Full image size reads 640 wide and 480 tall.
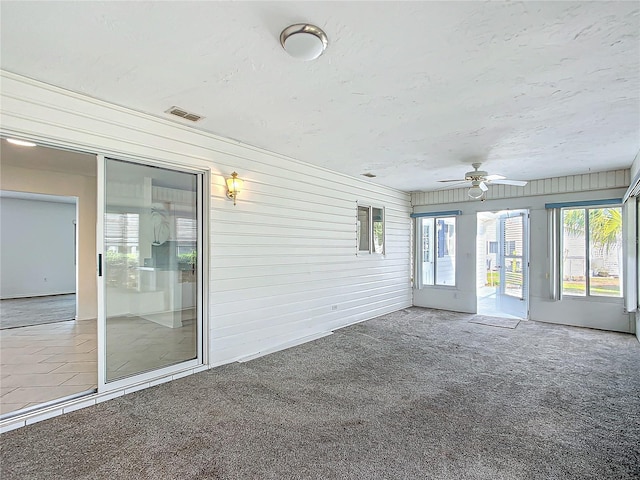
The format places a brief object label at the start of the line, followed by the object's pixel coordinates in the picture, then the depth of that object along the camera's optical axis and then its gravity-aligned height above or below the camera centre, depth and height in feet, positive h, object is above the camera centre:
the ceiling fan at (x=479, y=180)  16.03 +3.05
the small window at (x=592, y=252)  18.63 -0.64
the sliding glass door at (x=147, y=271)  10.34 -1.05
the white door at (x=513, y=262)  21.38 -1.50
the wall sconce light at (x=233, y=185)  12.91 +2.26
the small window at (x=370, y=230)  21.13 +0.79
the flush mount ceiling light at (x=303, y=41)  6.49 +4.17
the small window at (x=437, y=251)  24.66 -0.76
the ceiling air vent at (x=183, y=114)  10.45 +4.28
